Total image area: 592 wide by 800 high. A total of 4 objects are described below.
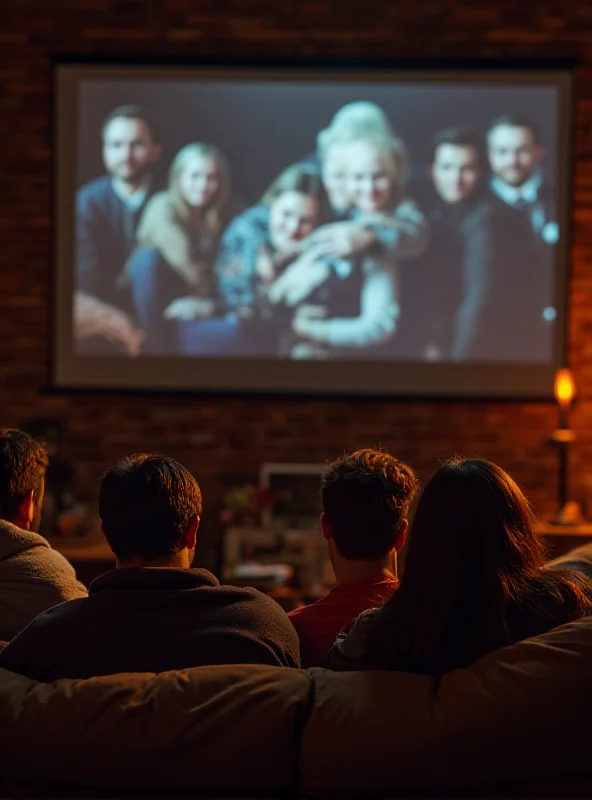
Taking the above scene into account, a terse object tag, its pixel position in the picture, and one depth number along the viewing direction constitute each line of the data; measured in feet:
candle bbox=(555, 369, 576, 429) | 14.89
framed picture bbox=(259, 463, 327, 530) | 16.02
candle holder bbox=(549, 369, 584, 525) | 14.82
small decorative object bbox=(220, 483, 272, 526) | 15.34
